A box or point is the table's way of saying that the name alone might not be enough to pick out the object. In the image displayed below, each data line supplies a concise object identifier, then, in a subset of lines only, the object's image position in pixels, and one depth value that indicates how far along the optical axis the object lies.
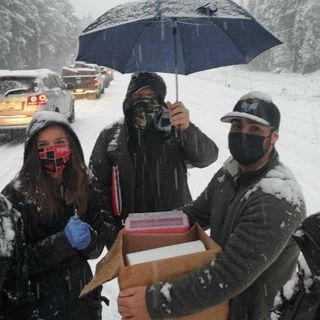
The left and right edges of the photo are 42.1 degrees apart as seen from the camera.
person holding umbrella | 3.25
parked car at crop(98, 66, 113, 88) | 29.47
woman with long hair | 2.60
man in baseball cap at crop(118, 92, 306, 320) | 1.83
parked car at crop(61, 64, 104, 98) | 22.25
